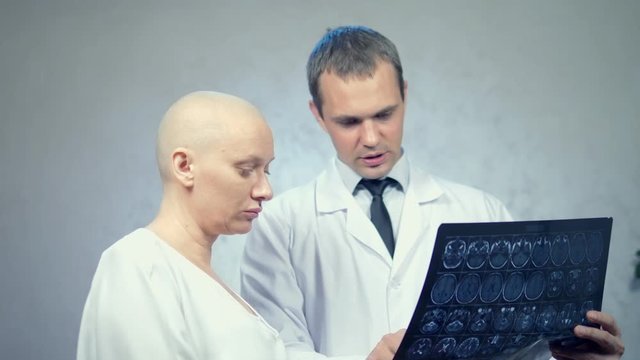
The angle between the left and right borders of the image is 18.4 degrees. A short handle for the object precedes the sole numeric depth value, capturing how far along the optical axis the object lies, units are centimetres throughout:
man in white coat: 297
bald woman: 248
